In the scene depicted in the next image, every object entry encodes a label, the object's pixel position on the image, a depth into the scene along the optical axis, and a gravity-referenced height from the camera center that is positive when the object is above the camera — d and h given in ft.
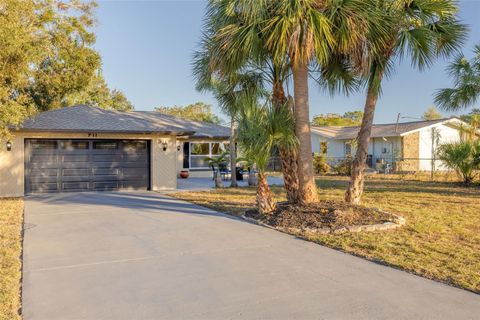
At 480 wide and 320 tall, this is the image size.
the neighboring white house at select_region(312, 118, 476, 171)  94.73 +5.67
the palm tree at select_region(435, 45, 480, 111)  48.21 +9.36
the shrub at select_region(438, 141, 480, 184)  57.21 +0.85
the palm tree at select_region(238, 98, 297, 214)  30.94 +2.35
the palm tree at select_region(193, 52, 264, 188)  34.14 +7.39
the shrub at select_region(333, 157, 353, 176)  82.04 -0.58
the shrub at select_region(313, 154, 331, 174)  88.58 -0.19
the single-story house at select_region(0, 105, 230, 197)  49.70 +1.37
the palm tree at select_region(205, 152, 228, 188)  57.82 +0.17
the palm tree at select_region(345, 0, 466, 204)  31.17 +9.58
